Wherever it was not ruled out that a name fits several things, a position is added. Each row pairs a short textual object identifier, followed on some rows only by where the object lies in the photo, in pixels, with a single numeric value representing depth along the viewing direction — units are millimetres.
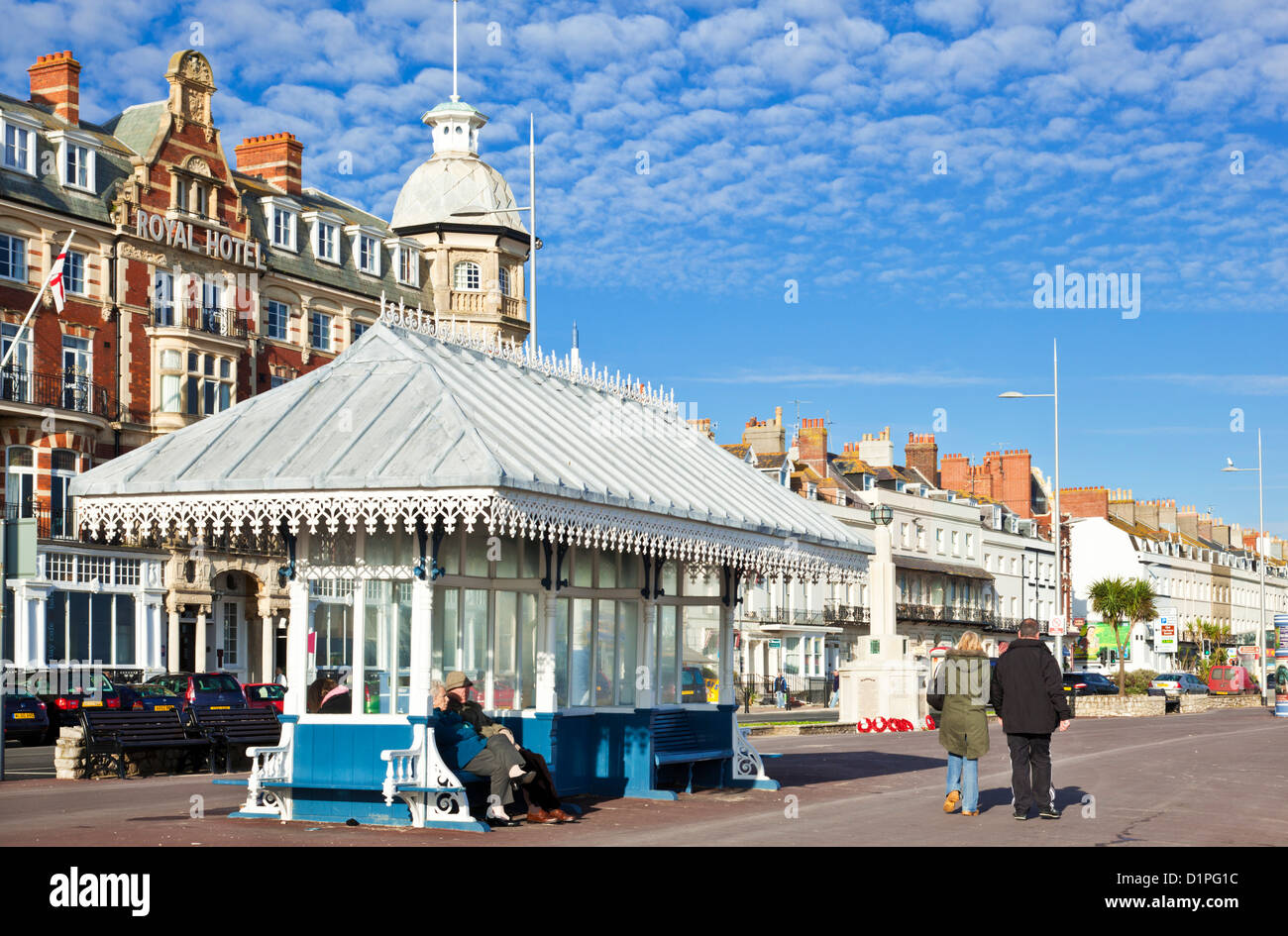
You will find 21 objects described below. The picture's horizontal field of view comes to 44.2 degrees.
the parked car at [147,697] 32406
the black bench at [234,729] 23094
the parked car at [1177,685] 70888
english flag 34375
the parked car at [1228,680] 77438
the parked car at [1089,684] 65188
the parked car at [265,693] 35594
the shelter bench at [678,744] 17178
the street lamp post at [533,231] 26125
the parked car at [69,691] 35562
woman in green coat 14977
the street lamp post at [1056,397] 46844
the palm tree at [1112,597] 84750
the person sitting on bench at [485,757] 13828
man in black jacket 14914
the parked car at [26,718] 34594
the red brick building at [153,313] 44281
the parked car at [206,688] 34488
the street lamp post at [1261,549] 67812
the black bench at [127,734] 22156
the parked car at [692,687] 18312
